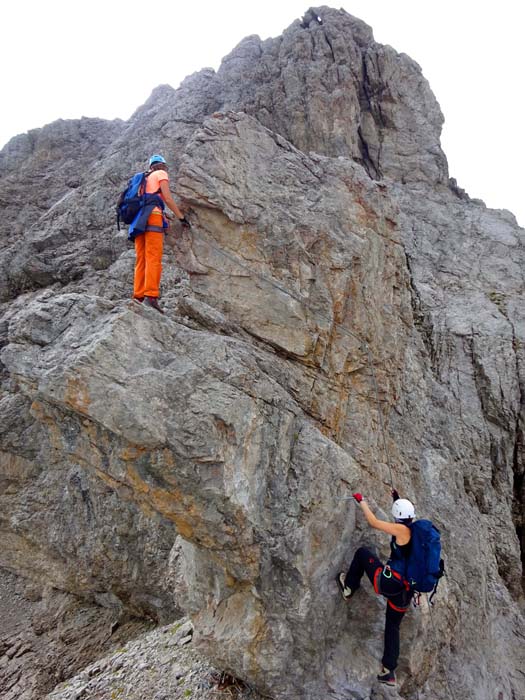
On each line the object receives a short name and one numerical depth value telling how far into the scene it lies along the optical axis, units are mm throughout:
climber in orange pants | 8156
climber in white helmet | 7637
